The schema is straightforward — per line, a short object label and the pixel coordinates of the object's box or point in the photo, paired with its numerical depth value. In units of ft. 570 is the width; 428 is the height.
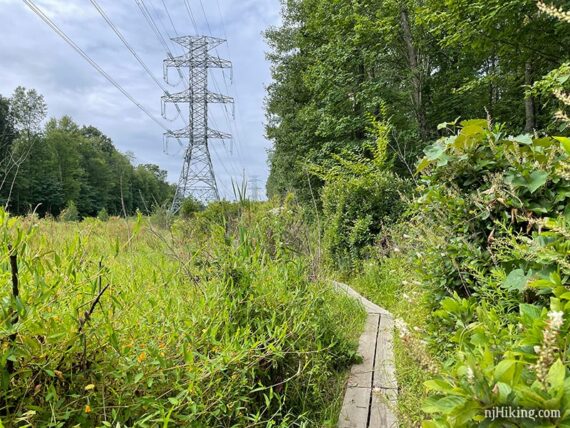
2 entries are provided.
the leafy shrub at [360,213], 18.58
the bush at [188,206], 36.57
